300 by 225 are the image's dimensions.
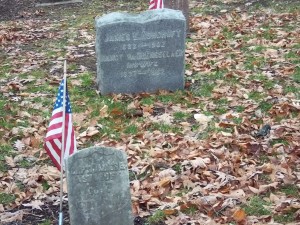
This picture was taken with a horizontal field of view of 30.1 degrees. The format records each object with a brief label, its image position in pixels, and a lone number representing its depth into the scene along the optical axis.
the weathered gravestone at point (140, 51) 8.21
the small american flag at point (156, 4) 10.43
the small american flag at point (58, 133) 5.05
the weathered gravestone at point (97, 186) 4.48
